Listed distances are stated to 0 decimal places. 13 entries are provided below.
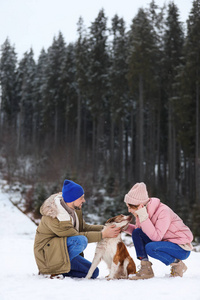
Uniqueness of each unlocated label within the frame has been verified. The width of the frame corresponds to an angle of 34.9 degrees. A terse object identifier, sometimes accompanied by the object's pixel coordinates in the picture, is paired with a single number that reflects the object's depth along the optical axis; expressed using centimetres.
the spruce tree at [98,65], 3069
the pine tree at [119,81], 2964
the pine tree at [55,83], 3830
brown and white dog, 421
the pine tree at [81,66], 3136
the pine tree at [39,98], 4197
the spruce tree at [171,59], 2556
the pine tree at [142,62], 2541
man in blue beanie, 426
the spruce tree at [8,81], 4688
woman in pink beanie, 429
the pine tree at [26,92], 4545
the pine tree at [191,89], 2286
